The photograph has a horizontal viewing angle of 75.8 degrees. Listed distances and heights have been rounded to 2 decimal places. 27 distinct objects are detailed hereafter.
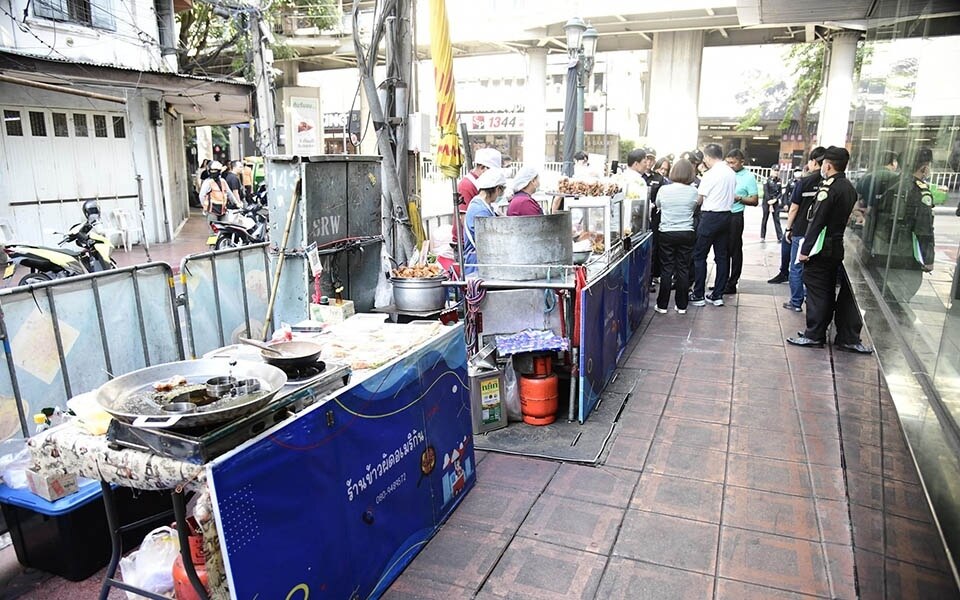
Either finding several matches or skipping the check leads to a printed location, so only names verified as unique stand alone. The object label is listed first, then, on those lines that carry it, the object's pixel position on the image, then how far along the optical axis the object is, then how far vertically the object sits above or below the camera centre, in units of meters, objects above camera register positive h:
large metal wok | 2.13 -0.85
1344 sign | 36.34 +2.51
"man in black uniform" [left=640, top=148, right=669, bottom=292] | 8.69 -0.35
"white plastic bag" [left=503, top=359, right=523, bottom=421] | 4.88 -1.74
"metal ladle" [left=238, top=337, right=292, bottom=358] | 2.76 -0.82
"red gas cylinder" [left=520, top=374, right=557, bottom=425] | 4.80 -1.80
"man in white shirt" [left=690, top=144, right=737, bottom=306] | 7.89 -0.62
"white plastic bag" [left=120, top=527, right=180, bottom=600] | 2.53 -1.62
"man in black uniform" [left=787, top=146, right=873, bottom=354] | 6.00 -0.84
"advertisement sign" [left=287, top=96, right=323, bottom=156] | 14.84 +0.98
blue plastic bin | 3.06 -1.80
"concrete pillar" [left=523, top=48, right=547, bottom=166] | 25.33 +2.18
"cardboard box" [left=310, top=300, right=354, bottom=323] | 5.32 -1.24
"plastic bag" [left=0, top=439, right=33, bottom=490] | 3.21 -1.53
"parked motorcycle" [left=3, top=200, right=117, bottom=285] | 6.63 -0.98
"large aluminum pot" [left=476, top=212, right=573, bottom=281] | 4.80 -0.62
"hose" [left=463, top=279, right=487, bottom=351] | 4.91 -1.11
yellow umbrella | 5.31 +0.64
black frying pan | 2.72 -0.83
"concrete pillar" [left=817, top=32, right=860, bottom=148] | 18.48 +2.13
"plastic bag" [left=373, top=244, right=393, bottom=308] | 6.25 -1.26
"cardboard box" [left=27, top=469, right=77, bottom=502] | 3.04 -1.54
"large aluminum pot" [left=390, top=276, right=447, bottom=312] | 5.50 -1.13
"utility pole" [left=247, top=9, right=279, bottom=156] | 10.96 +1.57
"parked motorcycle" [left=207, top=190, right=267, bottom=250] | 9.66 -0.99
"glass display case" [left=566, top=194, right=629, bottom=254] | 5.75 -0.56
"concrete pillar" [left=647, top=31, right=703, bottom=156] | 21.39 +2.49
